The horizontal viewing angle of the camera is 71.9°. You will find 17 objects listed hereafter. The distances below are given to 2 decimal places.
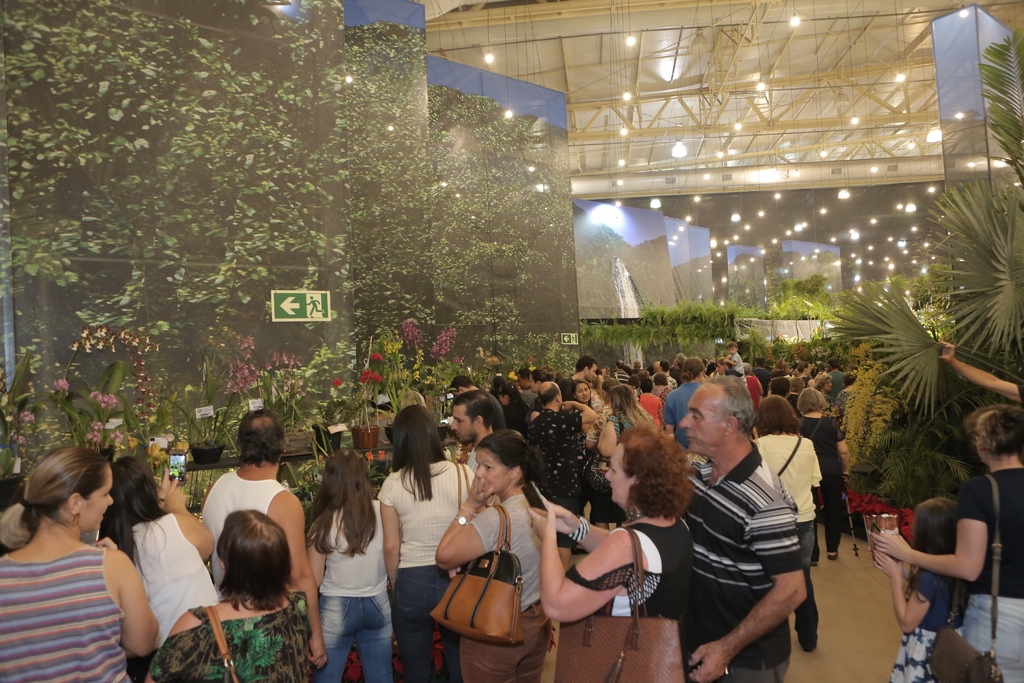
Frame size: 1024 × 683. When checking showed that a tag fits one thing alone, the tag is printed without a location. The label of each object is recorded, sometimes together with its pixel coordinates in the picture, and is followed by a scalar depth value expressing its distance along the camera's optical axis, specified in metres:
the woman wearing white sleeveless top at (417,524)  2.68
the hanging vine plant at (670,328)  15.87
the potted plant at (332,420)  4.35
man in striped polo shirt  1.93
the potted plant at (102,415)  3.78
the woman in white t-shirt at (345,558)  2.65
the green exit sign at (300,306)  5.18
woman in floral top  1.75
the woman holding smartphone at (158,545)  2.25
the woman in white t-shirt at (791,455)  3.60
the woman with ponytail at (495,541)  2.23
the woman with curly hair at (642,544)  1.76
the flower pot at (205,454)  4.03
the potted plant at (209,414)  4.06
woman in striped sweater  1.81
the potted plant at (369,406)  4.55
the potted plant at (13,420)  3.43
